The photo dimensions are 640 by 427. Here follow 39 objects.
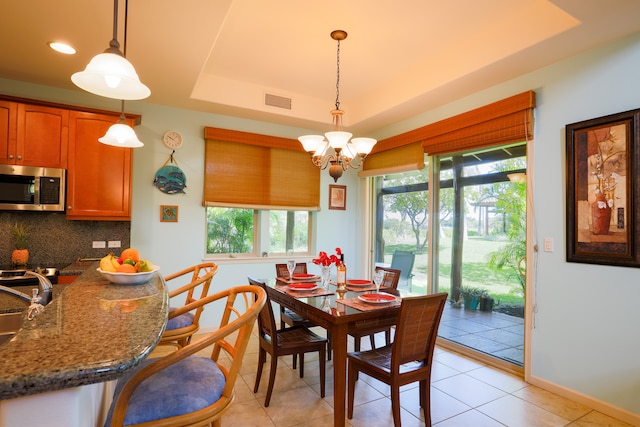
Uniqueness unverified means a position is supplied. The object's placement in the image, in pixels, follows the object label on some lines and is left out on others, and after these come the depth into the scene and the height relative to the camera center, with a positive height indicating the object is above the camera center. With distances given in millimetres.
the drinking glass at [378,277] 2656 -429
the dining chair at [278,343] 2361 -873
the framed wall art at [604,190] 2285 +246
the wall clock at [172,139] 3805 +900
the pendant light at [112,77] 1512 +657
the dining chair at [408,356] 1943 -824
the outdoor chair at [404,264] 4214 -533
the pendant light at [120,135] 2221 +552
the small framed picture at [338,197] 4859 +356
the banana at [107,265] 1743 -238
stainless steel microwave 2867 +257
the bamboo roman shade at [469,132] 2885 +916
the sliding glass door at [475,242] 3072 -198
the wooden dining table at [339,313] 2029 -585
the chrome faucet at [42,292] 1316 -306
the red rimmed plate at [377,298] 2305 -532
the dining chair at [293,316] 2990 -880
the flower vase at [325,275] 2793 -445
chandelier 2721 +630
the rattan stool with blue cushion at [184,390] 1113 -621
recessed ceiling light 2516 +1283
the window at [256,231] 4188 -139
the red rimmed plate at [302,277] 3119 -517
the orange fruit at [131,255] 1906 -204
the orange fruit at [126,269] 1751 -257
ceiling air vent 4012 +1432
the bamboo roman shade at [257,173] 4023 +603
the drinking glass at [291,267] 2982 -407
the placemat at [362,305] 2186 -552
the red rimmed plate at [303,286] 2643 -519
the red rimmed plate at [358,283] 3031 -551
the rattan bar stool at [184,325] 1995 -655
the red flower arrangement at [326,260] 2792 -317
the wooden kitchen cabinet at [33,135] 2877 +726
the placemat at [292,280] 3025 -533
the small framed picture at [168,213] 3791 +72
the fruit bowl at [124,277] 1714 -298
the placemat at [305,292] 2553 -552
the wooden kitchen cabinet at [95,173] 3129 +432
